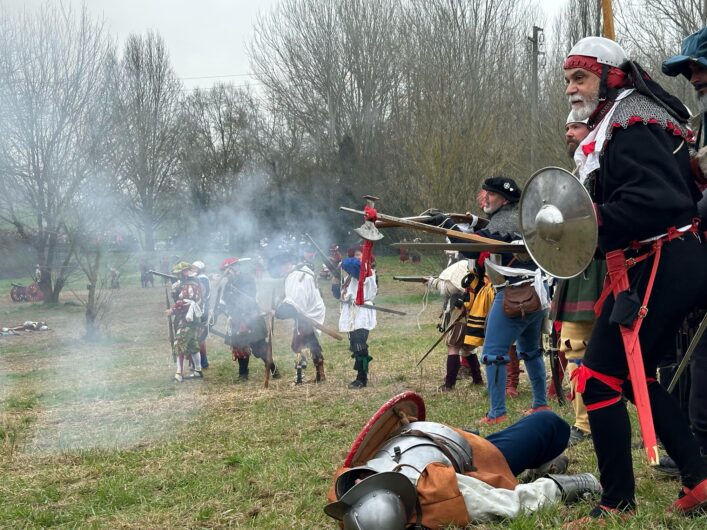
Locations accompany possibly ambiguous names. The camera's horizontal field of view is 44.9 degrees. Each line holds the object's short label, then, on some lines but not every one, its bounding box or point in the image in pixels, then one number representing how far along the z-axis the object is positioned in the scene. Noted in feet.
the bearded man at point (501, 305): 19.86
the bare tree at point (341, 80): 113.50
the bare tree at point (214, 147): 75.10
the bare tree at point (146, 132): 53.57
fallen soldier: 11.08
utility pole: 78.09
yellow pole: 19.06
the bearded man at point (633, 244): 10.21
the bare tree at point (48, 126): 45.47
